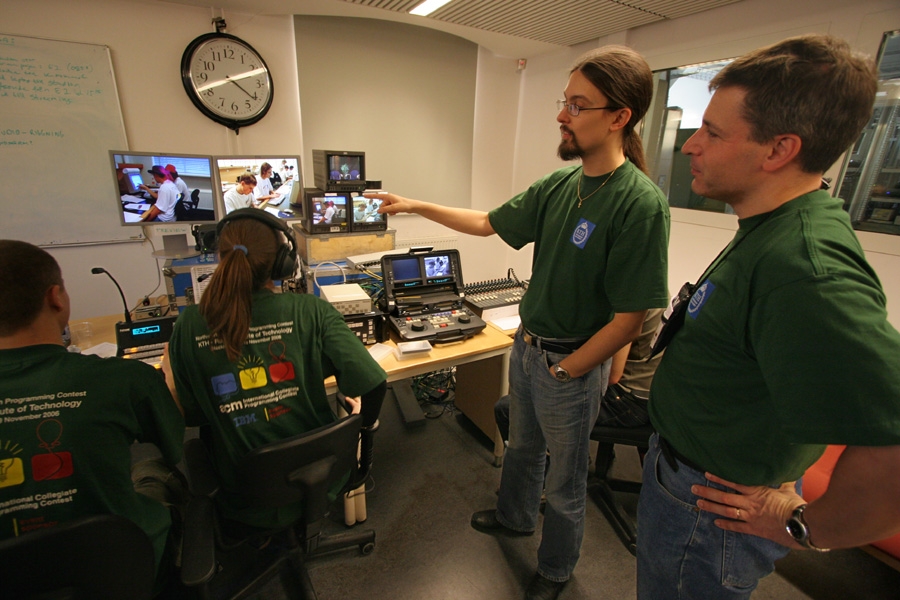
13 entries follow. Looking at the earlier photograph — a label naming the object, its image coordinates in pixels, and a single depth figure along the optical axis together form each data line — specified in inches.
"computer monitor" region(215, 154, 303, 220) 82.8
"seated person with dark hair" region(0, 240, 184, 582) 35.4
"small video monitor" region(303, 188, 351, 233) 90.1
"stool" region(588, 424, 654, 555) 66.4
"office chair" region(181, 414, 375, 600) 41.3
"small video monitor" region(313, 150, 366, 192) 93.0
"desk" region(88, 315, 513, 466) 72.6
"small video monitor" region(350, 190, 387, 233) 92.7
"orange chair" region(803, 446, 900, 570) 60.4
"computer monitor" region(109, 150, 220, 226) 74.0
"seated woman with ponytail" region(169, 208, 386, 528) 45.0
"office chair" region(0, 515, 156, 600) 30.9
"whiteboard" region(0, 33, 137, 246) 104.7
